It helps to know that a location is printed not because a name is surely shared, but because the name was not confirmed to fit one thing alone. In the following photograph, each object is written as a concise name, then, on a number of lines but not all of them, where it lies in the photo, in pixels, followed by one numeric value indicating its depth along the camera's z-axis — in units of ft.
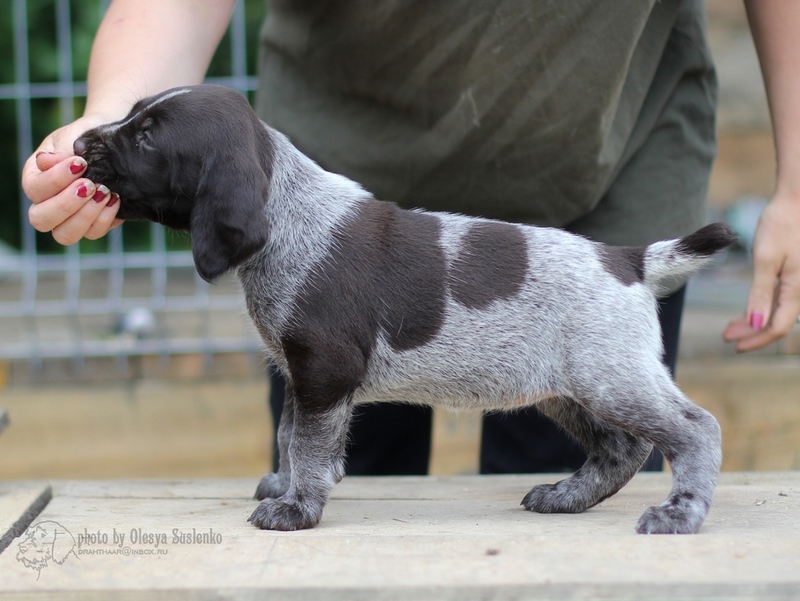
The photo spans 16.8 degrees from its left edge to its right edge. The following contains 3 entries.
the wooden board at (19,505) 6.37
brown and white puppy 6.29
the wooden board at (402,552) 5.84
